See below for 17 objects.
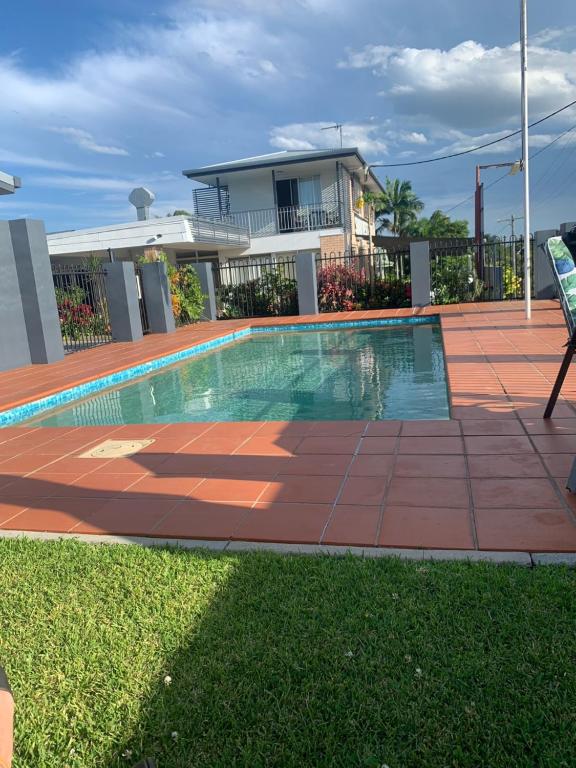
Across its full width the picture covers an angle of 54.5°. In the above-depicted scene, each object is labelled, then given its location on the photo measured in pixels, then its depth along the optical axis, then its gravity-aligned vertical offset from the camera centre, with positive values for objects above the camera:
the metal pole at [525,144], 8.85 +2.02
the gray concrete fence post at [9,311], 9.57 -0.09
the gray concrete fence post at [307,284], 16.28 -0.06
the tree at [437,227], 47.56 +3.88
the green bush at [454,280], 15.50 -0.29
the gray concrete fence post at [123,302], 12.73 -0.12
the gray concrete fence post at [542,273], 13.83 -0.26
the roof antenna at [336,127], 26.68 +7.19
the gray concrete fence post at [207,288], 16.83 +0.05
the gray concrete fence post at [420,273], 14.95 -0.01
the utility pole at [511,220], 42.93 +3.52
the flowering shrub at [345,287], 16.62 -0.26
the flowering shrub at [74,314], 13.13 -0.31
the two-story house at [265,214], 20.97 +2.93
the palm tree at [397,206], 44.56 +5.37
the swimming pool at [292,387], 6.61 -1.46
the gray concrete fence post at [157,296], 14.14 -0.06
